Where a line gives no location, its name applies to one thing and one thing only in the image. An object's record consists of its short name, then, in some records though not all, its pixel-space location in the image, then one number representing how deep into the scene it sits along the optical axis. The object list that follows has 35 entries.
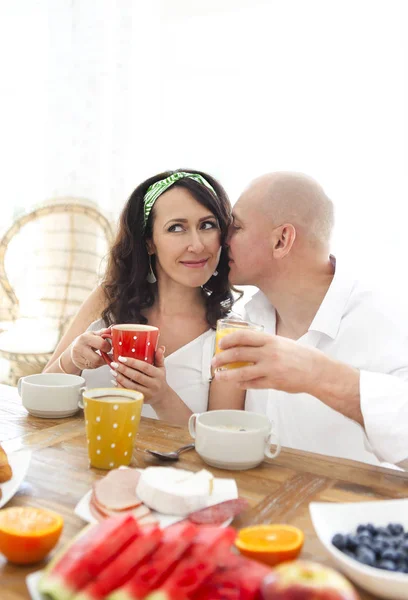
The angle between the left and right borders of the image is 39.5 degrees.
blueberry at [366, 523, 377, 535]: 0.73
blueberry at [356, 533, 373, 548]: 0.69
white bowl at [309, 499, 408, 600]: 0.62
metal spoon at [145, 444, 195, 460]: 1.06
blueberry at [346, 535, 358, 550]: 0.69
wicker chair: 3.62
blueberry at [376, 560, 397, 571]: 0.65
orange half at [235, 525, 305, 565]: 0.68
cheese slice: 0.80
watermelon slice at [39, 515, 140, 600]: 0.57
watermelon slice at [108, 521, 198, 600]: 0.55
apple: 0.48
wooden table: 0.83
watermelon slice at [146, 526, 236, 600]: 0.54
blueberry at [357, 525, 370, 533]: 0.73
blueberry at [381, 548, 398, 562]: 0.66
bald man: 1.13
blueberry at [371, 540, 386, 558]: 0.67
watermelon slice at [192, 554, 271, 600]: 0.55
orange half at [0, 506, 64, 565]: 0.68
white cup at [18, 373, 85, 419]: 1.31
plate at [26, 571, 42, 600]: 0.60
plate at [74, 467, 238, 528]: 0.78
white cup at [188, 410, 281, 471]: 1.02
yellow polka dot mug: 1.00
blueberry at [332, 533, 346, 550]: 0.70
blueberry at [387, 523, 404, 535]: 0.73
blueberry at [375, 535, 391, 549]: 0.68
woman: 1.79
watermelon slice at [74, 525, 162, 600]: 0.56
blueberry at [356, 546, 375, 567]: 0.66
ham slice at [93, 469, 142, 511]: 0.79
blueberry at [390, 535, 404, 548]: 0.69
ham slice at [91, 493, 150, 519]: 0.77
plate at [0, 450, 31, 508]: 0.84
